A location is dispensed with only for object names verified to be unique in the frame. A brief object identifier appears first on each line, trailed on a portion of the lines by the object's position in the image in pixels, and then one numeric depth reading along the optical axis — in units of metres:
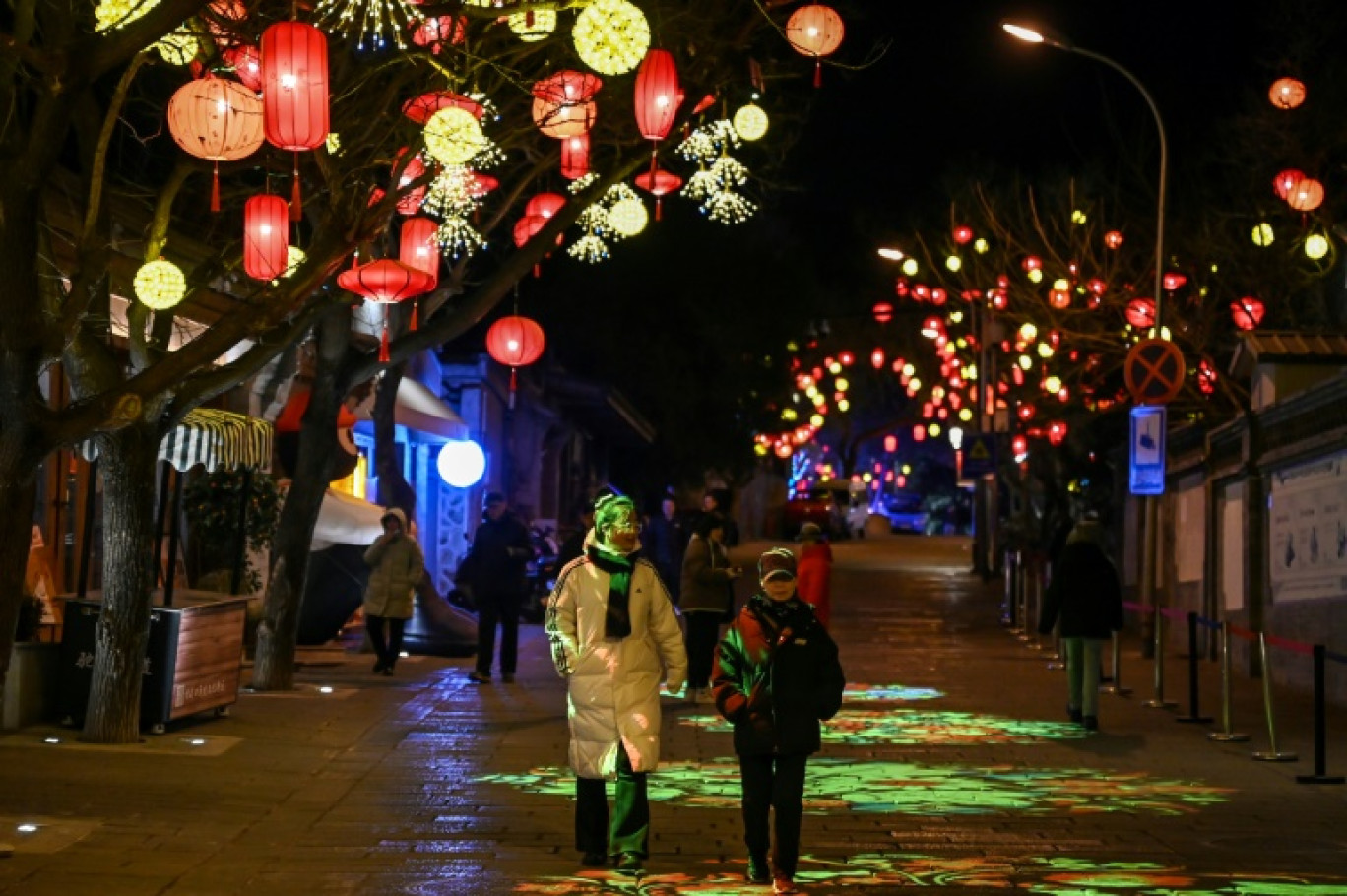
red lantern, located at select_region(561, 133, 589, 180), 16.11
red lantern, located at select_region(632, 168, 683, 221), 17.00
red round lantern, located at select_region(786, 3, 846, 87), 15.09
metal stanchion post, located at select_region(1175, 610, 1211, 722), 15.55
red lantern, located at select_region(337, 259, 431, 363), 14.42
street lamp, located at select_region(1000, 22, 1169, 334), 22.92
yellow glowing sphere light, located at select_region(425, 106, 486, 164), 12.51
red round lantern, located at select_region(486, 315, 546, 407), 19.23
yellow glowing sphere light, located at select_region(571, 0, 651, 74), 11.21
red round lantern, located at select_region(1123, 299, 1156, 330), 28.20
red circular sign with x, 19.52
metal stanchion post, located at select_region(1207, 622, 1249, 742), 14.39
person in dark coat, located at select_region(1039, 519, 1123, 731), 15.39
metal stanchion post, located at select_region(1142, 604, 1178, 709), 17.37
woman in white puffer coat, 8.91
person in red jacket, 16.47
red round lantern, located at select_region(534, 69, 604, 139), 14.24
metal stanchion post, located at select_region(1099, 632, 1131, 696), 18.59
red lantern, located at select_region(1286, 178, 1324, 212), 24.58
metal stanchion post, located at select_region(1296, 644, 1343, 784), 12.18
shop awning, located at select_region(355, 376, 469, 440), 25.09
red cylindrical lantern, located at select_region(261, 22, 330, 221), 10.96
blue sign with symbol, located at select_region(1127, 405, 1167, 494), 19.55
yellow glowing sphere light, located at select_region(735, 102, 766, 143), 16.86
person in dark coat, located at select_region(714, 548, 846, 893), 8.59
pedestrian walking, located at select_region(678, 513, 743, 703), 17.02
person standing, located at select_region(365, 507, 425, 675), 18.58
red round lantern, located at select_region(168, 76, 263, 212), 11.36
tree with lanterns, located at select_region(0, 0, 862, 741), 9.45
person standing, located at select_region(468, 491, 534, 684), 18.02
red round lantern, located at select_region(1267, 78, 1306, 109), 25.30
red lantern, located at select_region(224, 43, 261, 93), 12.31
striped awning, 16.05
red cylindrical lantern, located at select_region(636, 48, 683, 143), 14.31
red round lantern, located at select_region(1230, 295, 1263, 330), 28.00
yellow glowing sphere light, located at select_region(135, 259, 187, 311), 12.04
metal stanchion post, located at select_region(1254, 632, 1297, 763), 13.23
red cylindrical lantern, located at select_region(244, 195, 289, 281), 13.39
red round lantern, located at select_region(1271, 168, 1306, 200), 24.64
